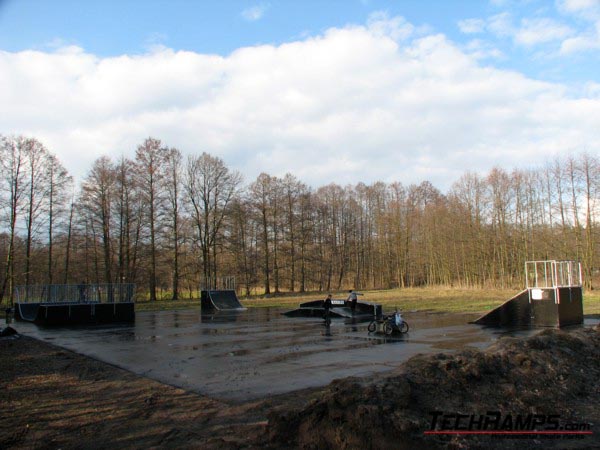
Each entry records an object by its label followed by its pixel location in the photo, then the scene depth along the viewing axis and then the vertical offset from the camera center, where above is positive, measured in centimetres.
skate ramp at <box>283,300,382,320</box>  2427 -252
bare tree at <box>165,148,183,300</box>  4789 +644
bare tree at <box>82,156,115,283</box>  4425 +640
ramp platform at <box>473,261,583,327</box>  1820 -189
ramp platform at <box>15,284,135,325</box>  2341 -187
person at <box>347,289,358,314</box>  2262 -181
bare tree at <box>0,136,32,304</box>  3838 +589
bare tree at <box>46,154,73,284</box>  4216 +669
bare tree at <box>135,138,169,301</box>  4647 +838
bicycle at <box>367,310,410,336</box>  1647 -221
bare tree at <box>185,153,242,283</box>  5056 +745
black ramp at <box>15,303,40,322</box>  2586 -232
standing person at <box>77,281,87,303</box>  2498 -128
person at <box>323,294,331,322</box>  2122 -198
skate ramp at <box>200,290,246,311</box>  3238 -253
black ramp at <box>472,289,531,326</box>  1889 -218
